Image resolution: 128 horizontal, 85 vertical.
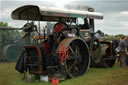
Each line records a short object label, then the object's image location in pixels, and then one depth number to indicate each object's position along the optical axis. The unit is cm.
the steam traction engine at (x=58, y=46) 646
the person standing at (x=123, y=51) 925
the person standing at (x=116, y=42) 1302
